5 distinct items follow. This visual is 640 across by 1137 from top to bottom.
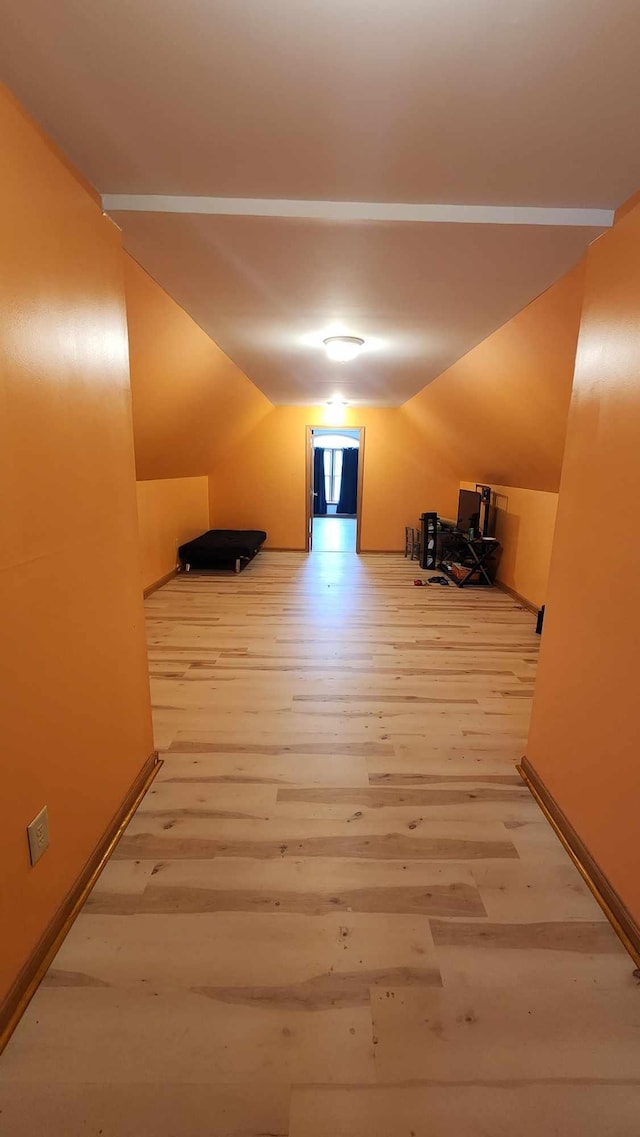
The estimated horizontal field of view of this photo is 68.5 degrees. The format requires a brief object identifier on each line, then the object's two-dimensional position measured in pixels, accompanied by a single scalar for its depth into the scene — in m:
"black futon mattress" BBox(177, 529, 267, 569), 6.11
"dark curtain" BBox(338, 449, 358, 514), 12.58
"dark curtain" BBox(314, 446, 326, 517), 12.50
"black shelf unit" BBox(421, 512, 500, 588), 5.82
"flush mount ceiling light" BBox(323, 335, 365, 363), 3.13
